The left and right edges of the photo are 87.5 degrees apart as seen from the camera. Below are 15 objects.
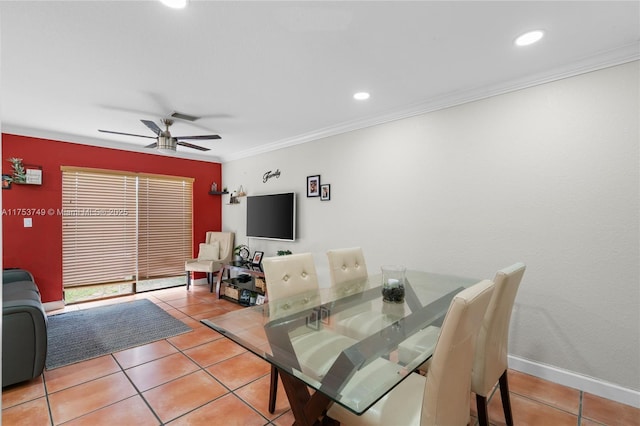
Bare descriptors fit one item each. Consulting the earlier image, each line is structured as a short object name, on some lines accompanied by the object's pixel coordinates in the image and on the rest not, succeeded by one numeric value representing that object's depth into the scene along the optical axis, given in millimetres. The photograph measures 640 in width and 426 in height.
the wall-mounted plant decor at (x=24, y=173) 4113
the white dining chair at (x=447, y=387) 1375
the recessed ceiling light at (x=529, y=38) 2166
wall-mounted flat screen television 4625
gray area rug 3168
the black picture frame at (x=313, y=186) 4340
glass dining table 1494
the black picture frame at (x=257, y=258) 4961
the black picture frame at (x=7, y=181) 4038
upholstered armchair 5391
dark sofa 2531
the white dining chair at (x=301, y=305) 1768
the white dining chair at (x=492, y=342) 1887
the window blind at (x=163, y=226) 5261
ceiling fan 3597
